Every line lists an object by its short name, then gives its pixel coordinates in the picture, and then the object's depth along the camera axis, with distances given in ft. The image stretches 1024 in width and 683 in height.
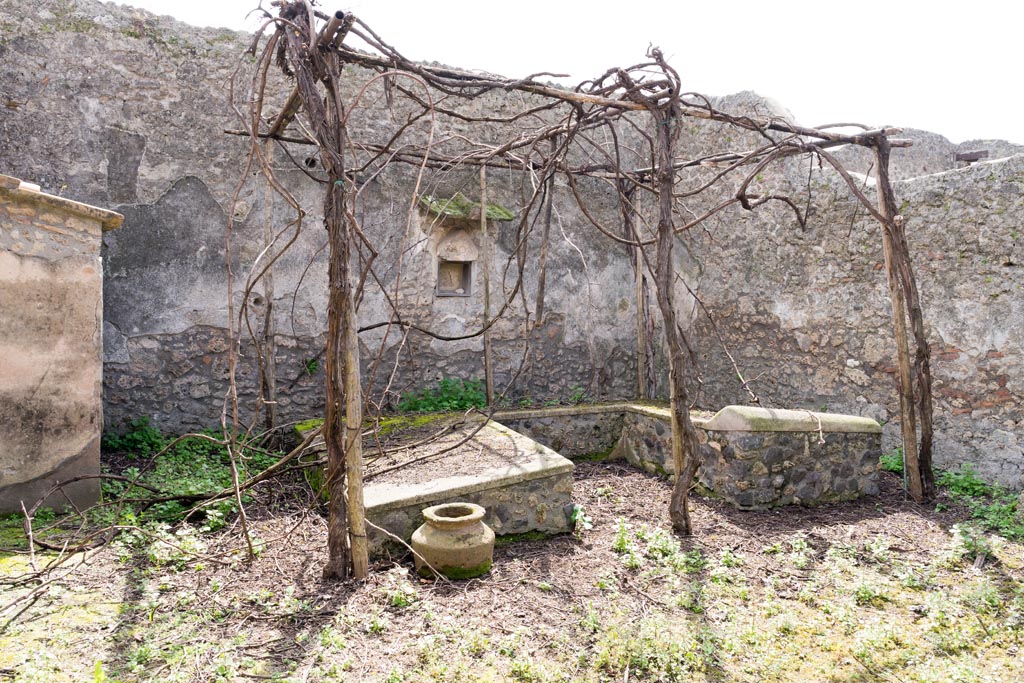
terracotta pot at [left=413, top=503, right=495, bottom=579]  11.76
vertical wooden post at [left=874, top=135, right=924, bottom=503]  16.93
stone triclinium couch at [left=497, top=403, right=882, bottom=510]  15.72
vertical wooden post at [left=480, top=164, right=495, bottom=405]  21.71
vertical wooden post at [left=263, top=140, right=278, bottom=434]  19.94
